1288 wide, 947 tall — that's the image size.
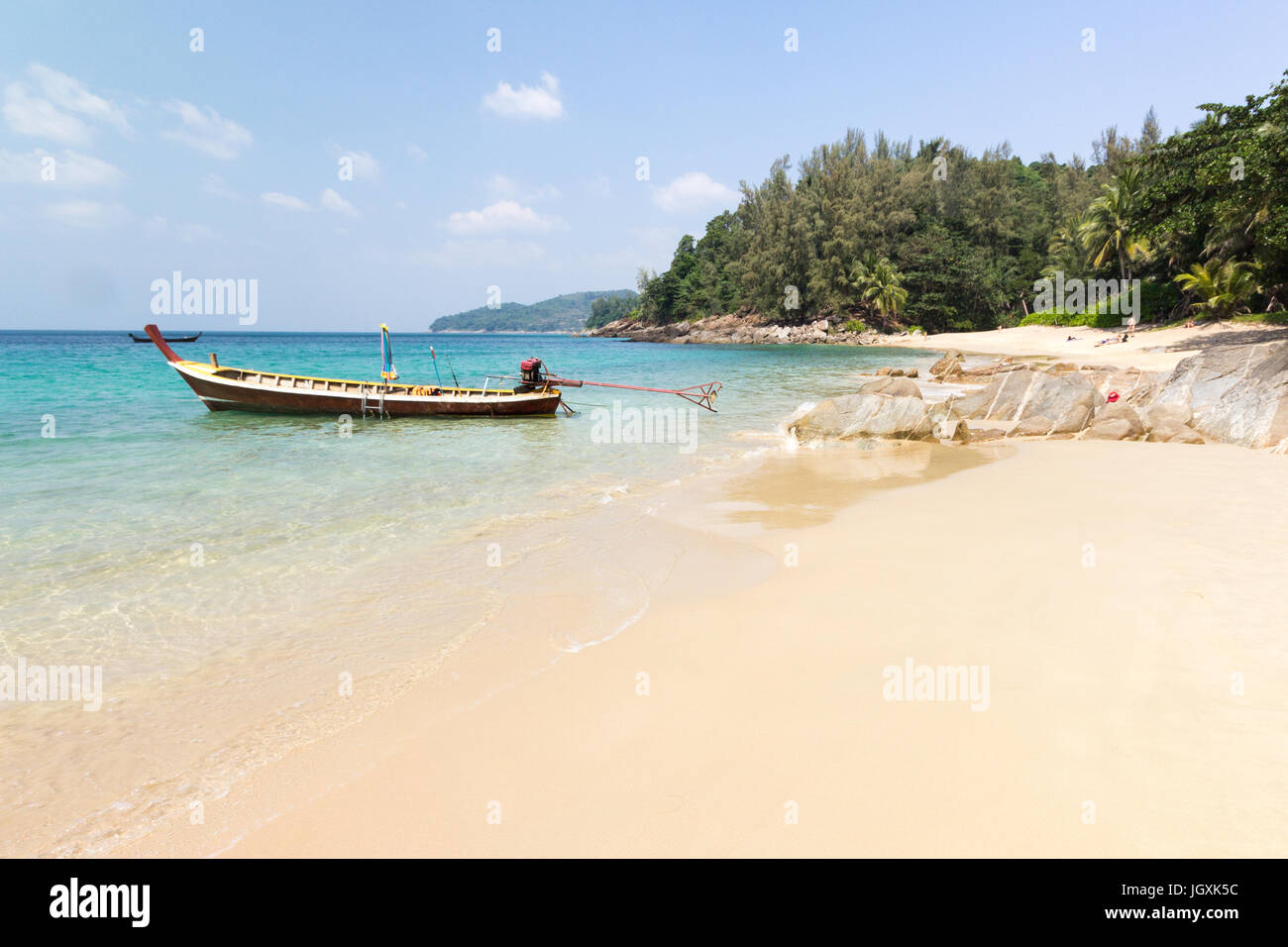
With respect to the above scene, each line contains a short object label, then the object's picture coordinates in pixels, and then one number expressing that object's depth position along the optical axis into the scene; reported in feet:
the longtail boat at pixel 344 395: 72.28
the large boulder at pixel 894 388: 65.66
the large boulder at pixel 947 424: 50.52
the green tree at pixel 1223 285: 122.42
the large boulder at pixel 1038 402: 50.90
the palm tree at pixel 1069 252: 200.95
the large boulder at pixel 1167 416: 47.91
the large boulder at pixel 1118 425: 48.21
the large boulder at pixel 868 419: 51.65
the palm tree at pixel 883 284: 242.99
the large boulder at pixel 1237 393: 43.37
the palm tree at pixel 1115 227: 160.35
